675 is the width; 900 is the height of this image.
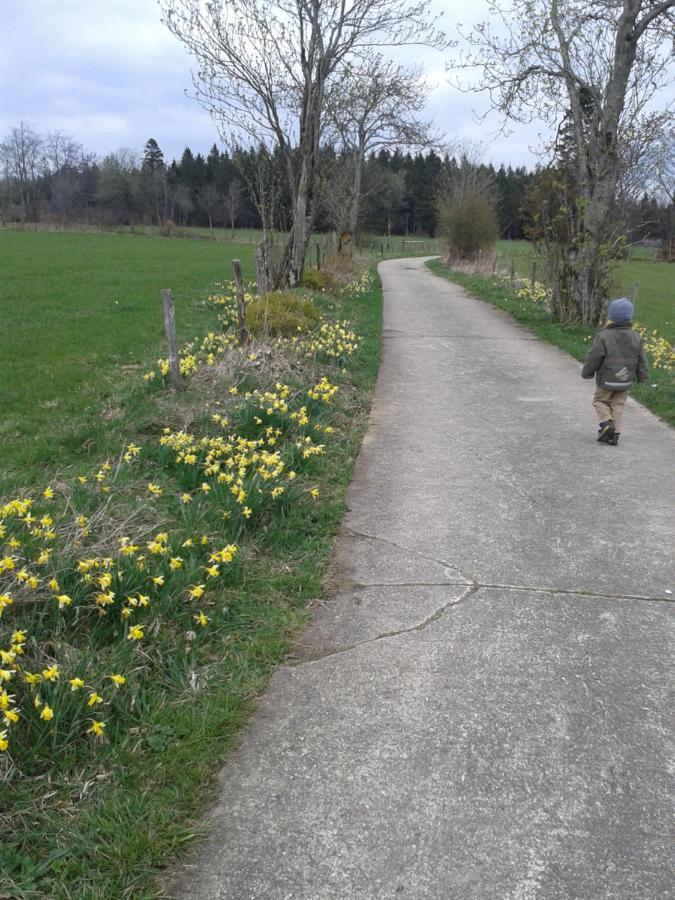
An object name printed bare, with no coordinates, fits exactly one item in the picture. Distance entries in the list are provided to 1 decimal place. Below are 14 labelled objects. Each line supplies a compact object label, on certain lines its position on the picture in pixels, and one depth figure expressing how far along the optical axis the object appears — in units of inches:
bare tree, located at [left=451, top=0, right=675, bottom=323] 453.1
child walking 233.6
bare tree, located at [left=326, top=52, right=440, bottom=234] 642.8
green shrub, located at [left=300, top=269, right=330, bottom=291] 629.6
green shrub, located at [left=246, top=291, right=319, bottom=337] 363.3
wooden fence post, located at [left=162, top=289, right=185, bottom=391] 260.4
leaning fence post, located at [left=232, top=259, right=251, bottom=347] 329.4
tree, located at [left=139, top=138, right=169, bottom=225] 3112.7
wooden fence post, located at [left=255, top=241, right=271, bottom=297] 459.8
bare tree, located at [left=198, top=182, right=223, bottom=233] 3029.0
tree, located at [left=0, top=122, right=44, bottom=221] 3542.1
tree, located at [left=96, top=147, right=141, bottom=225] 3100.4
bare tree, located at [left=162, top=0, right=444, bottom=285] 519.8
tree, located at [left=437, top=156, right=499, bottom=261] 1139.3
